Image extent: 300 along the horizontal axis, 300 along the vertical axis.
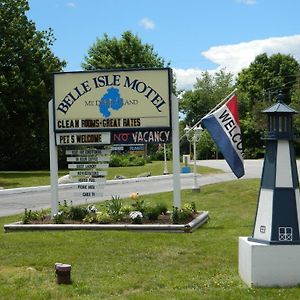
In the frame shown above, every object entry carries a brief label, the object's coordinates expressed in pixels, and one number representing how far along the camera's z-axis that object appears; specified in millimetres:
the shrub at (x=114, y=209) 13305
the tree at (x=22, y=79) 38375
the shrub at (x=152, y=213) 13336
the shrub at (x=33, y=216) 13477
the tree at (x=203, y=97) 82375
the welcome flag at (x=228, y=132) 13000
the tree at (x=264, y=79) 73562
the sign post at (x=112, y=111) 13820
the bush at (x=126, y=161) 44312
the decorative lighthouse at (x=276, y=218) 7477
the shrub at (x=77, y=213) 13625
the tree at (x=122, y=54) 59250
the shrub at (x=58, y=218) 13242
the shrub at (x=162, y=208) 13792
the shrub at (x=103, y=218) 13133
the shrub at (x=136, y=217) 12883
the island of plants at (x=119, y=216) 12945
